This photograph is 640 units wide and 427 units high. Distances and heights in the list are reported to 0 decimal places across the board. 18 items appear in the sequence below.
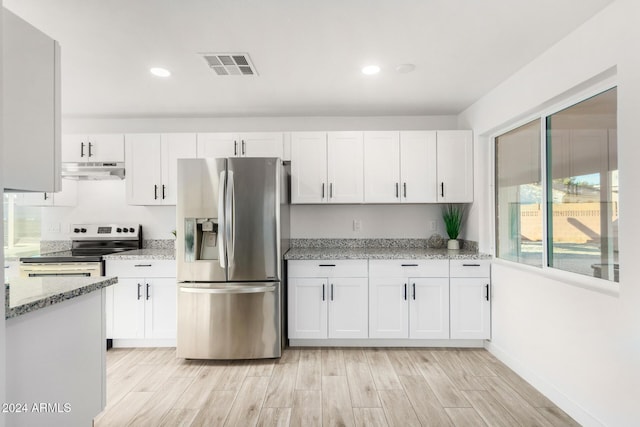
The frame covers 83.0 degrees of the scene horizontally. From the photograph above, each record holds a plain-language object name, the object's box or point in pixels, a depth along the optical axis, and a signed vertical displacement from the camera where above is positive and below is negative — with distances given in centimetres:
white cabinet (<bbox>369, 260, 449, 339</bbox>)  342 -78
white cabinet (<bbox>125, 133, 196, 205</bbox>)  378 +57
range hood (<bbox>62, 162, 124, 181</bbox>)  373 +49
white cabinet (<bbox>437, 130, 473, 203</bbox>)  372 +52
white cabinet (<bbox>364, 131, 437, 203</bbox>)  374 +56
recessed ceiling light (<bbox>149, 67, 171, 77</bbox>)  279 +114
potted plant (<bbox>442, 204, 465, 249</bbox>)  384 -7
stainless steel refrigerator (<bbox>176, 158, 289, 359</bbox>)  315 -40
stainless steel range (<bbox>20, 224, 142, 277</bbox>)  338 -37
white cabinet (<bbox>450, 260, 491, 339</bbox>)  341 -78
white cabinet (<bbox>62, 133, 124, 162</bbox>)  379 +72
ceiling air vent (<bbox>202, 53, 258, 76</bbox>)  256 +114
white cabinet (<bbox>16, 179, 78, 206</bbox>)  387 +21
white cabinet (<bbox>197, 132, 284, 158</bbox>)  378 +76
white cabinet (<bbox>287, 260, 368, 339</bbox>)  344 -81
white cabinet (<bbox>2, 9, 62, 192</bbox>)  125 +40
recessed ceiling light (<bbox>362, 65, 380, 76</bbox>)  276 +114
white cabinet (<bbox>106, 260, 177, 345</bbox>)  348 -79
